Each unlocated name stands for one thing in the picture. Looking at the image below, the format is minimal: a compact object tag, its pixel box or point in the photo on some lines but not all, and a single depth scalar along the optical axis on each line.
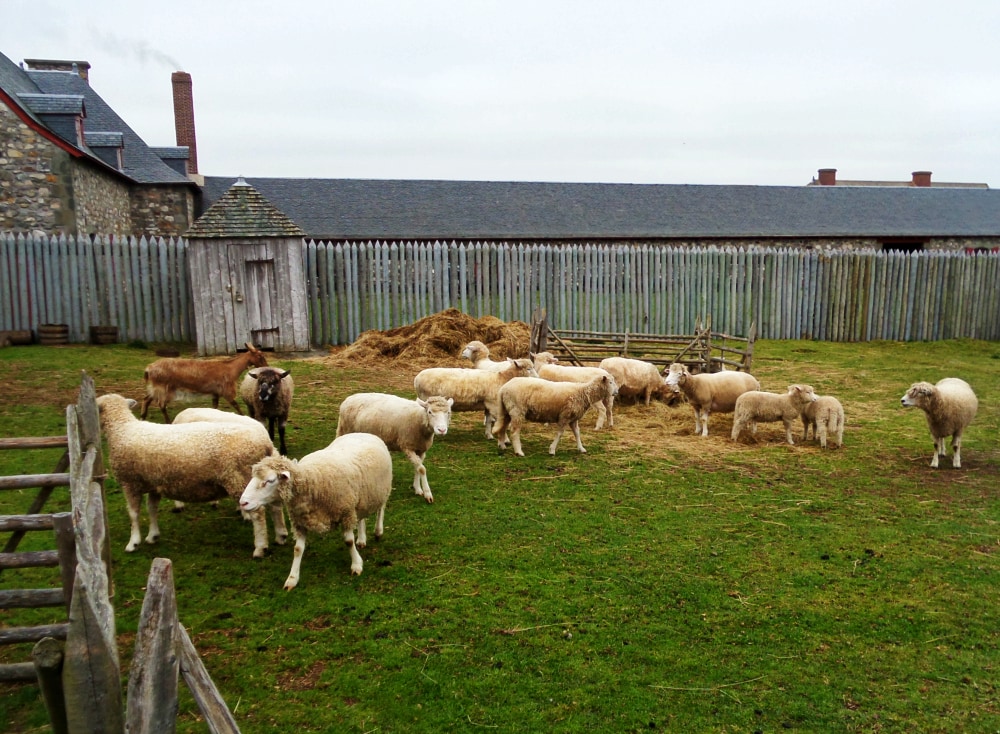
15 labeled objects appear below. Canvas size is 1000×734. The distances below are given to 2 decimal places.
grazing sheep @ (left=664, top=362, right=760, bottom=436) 12.06
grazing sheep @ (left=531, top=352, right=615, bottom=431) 12.12
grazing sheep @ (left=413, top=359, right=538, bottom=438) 11.05
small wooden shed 17.80
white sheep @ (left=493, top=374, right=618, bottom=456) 10.50
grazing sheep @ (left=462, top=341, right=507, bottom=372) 14.22
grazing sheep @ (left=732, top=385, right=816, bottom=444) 11.07
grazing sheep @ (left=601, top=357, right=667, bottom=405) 13.50
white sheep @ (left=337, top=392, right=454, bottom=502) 8.41
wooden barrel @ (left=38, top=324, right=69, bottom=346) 17.52
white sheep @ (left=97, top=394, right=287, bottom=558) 6.76
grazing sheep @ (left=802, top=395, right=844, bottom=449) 10.98
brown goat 10.75
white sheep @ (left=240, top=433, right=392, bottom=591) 6.10
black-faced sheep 9.63
